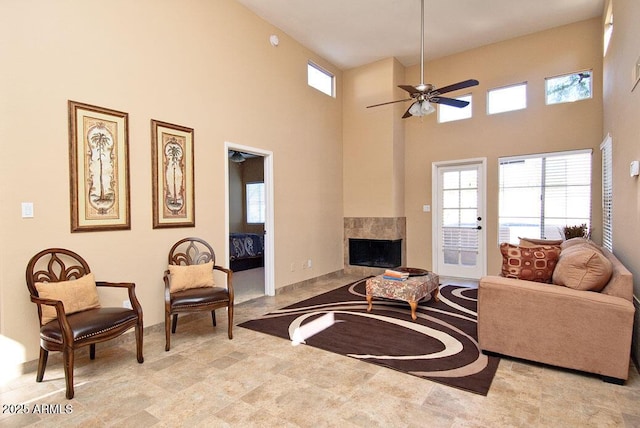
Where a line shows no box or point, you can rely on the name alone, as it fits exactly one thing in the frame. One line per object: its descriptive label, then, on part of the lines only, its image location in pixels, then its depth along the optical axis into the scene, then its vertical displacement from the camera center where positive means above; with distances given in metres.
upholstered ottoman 3.87 -0.97
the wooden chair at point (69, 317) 2.29 -0.81
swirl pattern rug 2.66 -1.30
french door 5.95 -0.20
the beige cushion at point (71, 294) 2.52 -0.66
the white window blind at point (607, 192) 4.01 +0.19
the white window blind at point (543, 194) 5.07 +0.21
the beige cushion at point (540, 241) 4.05 -0.43
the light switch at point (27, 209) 2.67 +0.02
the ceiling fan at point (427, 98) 3.75 +1.33
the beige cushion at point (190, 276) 3.37 -0.69
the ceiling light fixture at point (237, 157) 7.39 +1.21
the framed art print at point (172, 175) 3.59 +0.40
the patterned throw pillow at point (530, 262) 3.09 -0.52
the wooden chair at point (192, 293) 3.13 -0.82
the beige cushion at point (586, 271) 2.52 -0.50
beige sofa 2.33 -0.88
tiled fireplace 6.33 -0.55
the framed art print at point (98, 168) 2.96 +0.40
